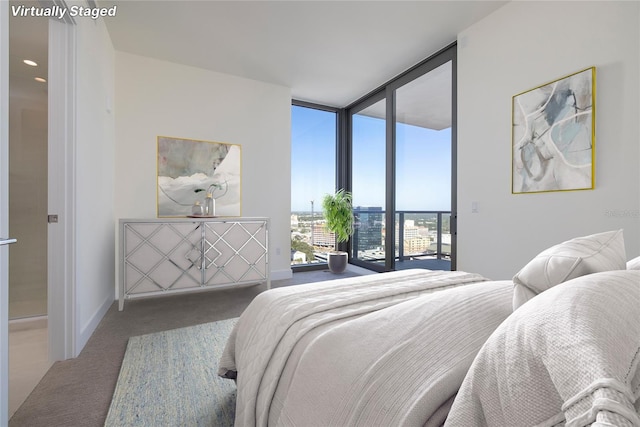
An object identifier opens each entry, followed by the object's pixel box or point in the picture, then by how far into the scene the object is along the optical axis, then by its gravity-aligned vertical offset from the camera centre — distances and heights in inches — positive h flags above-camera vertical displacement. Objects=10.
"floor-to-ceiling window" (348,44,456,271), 129.3 +21.7
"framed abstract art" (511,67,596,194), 78.9 +21.9
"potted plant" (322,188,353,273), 176.2 -3.9
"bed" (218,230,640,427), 16.2 -11.8
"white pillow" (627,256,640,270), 34.8 -6.1
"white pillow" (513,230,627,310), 27.6 -4.9
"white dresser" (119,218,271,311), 106.3 -15.5
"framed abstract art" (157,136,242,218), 134.0 +17.7
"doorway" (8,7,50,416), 104.5 +11.4
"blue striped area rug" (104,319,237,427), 52.3 -35.1
